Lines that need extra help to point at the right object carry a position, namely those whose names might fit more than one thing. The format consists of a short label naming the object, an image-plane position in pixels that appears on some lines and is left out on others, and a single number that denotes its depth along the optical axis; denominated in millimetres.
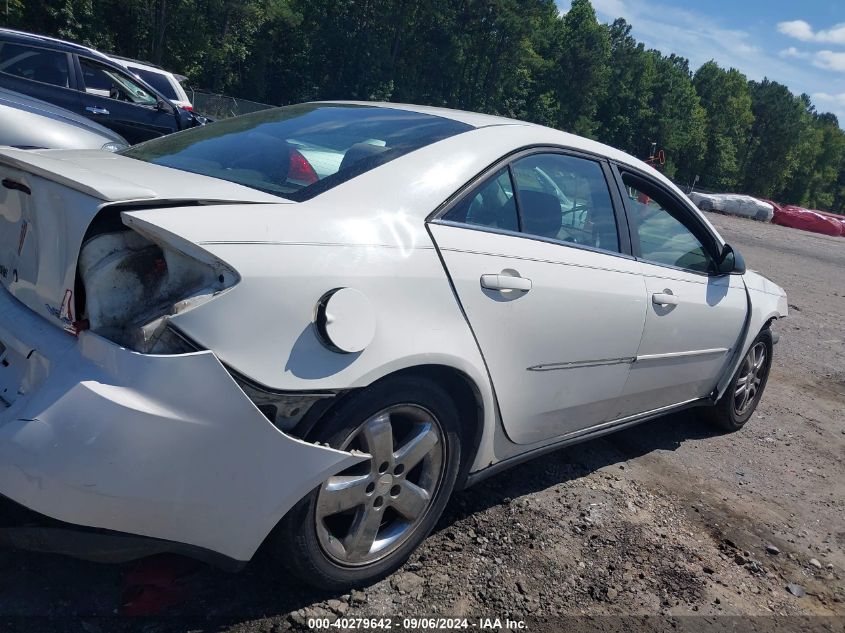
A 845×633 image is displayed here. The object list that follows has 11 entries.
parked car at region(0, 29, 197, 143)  9461
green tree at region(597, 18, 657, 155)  69375
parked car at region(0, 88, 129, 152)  6137
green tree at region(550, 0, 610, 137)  62438
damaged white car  1896
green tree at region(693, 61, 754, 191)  78000
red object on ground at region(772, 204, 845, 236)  40344
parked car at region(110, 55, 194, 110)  14078
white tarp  41500
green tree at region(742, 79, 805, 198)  82750
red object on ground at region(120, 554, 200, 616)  2278
